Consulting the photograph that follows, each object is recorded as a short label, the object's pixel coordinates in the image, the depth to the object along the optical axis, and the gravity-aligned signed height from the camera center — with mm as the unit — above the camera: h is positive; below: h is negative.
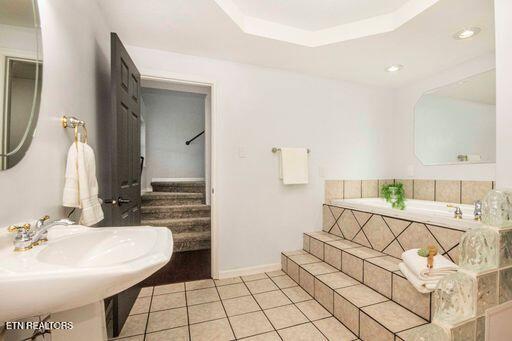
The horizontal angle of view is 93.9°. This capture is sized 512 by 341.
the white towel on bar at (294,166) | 2480 +36
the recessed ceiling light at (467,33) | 1765 +1037
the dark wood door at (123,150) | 1504 +140
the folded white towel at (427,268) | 1339 -557
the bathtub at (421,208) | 1597 -361
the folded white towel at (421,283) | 1315 -643
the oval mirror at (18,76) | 784 +334
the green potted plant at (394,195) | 2518 -277
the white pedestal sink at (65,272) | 531 -270
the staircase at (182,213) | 3211 -631
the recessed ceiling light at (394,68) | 2424 +1055
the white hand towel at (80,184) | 1121 -73
